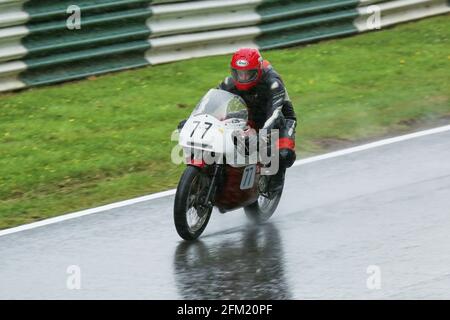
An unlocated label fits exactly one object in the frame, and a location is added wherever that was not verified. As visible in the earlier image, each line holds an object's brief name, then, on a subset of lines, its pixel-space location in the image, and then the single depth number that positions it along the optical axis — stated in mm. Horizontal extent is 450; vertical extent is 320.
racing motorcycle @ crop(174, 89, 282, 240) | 18203
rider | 19141
